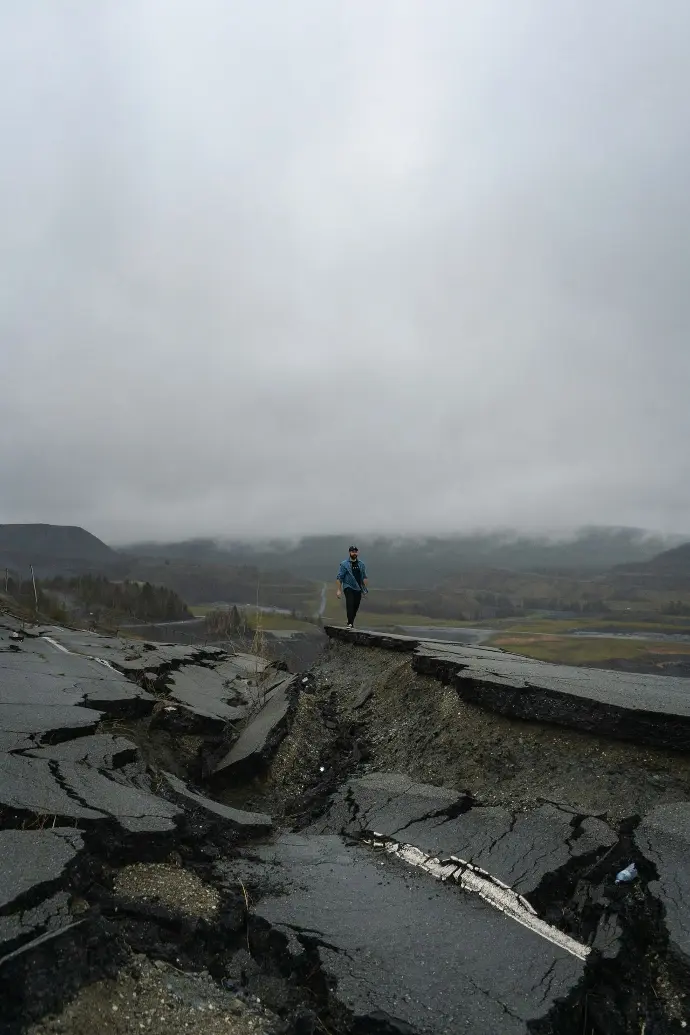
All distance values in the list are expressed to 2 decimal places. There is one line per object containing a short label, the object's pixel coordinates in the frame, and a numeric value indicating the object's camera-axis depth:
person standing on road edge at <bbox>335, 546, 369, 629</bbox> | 12.91
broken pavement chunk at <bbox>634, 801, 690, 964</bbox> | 3.44
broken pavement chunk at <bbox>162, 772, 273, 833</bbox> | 5.04
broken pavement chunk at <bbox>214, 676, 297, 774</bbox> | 6.97
